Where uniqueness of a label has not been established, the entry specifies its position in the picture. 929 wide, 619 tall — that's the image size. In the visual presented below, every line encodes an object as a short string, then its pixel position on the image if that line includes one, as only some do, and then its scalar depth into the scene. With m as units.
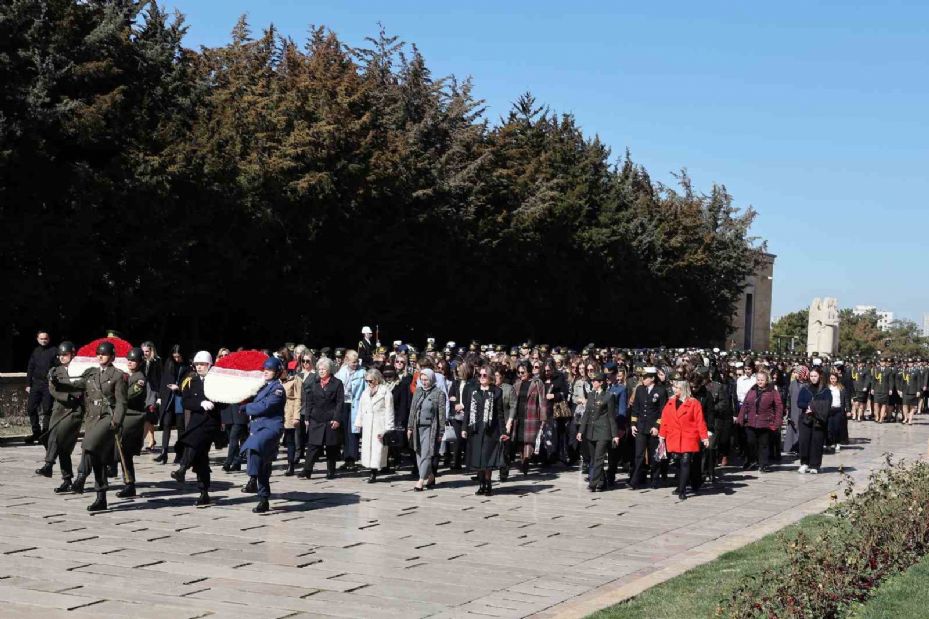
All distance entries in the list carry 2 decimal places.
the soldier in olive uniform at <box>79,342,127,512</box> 14.15
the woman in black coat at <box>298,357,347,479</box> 17.92
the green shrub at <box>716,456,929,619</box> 8.12
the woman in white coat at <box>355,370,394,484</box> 17.89
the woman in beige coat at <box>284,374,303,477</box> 18.97
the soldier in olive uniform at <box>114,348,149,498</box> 14.63
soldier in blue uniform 14.41
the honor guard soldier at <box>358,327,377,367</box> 24.92
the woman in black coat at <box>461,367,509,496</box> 17.14
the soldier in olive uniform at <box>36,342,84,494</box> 15.17
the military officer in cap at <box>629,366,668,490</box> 18.52
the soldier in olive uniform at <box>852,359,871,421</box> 38.62
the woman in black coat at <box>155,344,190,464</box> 19.36
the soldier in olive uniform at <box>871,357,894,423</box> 37.78
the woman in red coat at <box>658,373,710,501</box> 17.61
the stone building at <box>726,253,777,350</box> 85.81
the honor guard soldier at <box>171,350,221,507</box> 14.91
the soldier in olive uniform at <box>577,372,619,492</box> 18.06
